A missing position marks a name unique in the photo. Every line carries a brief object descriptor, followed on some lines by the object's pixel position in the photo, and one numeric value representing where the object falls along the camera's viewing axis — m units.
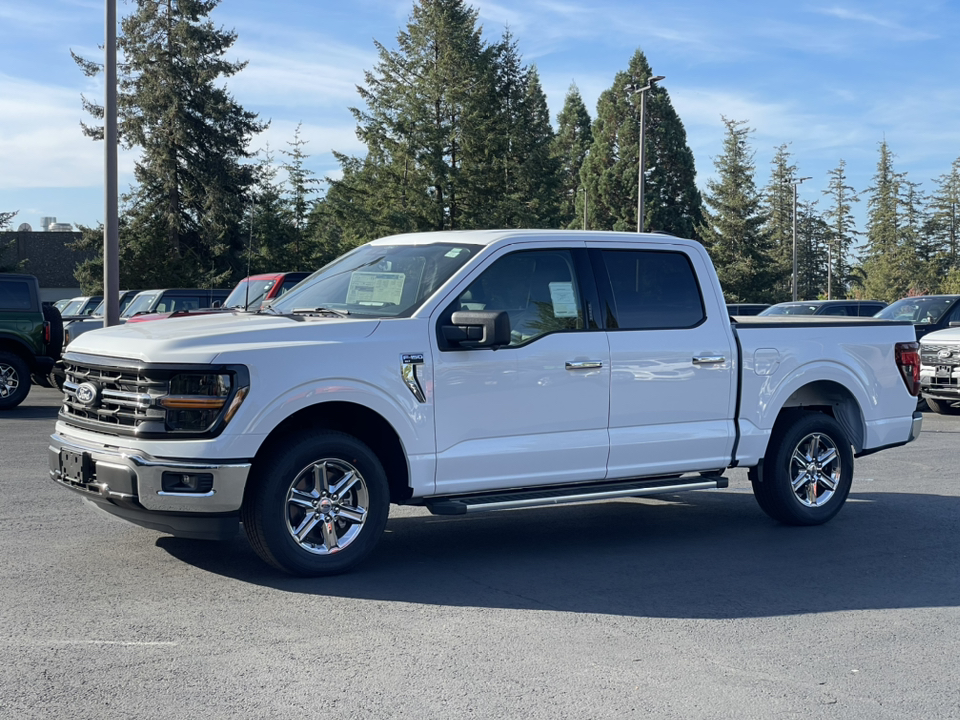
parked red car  19.16
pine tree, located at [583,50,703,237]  69.50
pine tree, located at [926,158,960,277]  97.38
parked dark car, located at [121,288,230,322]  22.33
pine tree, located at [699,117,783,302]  74.44
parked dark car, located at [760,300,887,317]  23.91
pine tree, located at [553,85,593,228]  97.38
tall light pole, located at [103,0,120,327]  18.00
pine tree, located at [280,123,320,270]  42.38
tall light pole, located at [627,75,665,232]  34.42
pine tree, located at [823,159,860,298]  105.38
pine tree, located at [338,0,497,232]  48.34
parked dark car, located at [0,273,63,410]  16.27
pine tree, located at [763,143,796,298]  95.31
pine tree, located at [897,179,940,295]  83.96
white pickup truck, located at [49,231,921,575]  5.97
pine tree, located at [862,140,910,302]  94.18
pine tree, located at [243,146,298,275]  42.12
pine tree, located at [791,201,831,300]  96.56
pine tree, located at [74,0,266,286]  54.12
